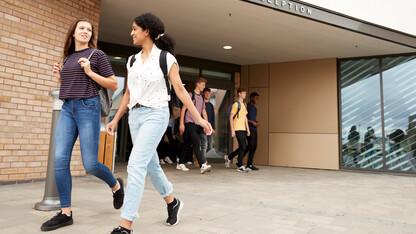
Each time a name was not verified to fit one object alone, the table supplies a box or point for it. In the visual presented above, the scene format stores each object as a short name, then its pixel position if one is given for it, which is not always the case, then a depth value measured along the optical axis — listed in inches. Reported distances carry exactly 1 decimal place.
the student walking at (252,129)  293.6
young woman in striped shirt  92.6
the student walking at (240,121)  269.9
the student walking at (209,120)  270.8
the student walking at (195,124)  253.8
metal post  111.2
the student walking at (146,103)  81.8
